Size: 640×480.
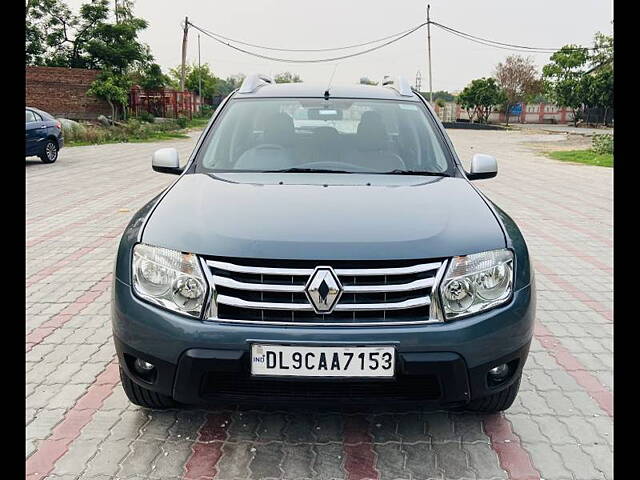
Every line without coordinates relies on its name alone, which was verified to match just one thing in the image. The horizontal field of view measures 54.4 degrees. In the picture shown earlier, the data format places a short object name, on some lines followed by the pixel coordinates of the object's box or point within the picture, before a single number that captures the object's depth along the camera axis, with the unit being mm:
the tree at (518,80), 60031
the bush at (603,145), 21019
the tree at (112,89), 31828
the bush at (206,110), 54762
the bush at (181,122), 35562
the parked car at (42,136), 15773
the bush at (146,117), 35150
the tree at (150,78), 36031
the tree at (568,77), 49172
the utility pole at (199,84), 59688
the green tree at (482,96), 52188
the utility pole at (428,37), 49247
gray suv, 2457
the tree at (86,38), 35406
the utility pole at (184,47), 40528
